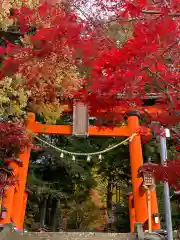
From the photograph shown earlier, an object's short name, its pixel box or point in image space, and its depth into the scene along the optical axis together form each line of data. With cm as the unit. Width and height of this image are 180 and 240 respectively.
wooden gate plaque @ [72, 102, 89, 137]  674
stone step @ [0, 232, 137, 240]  514
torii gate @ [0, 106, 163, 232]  574
